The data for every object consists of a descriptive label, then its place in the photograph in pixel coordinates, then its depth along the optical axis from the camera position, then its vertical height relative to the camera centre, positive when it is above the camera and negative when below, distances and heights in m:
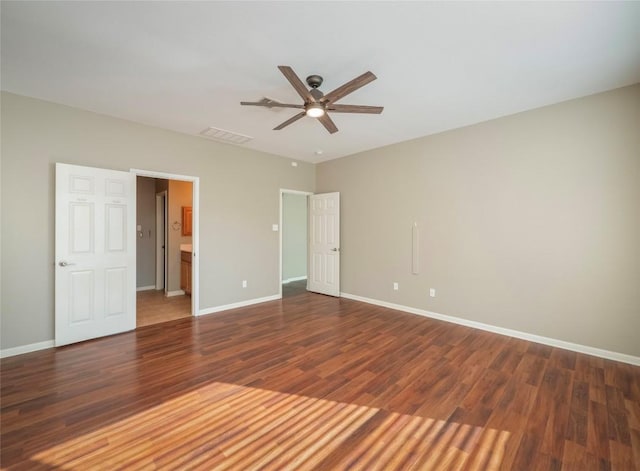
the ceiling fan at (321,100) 2.30 +1.22
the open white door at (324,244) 5.71 -0.17
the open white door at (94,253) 3.30 -0.22
